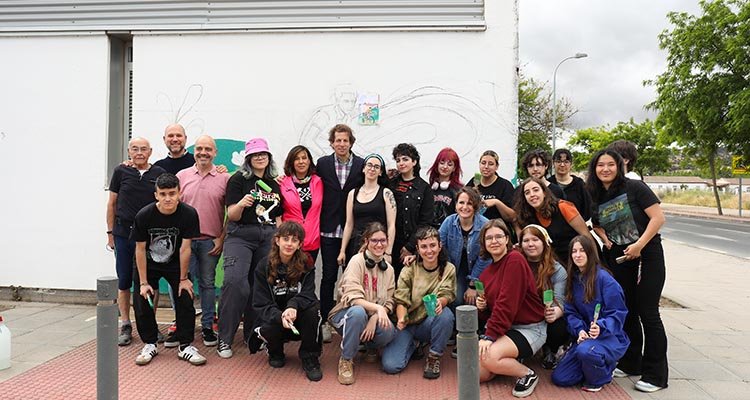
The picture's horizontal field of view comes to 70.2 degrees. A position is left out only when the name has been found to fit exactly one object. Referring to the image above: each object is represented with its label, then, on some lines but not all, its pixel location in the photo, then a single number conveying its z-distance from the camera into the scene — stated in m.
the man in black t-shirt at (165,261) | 4.50
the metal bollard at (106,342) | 3.16
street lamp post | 22.53
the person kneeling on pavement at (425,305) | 4.31
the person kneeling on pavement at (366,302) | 4.21
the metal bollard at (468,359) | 2.80
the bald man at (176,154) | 5.09
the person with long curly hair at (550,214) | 4.44
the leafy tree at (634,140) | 46.81
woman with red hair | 4.96
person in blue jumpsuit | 3.97
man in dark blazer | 4.99
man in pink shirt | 4.91
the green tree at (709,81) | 21.77
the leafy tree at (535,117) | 24.62
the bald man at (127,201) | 4.92
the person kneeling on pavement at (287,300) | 4.29
